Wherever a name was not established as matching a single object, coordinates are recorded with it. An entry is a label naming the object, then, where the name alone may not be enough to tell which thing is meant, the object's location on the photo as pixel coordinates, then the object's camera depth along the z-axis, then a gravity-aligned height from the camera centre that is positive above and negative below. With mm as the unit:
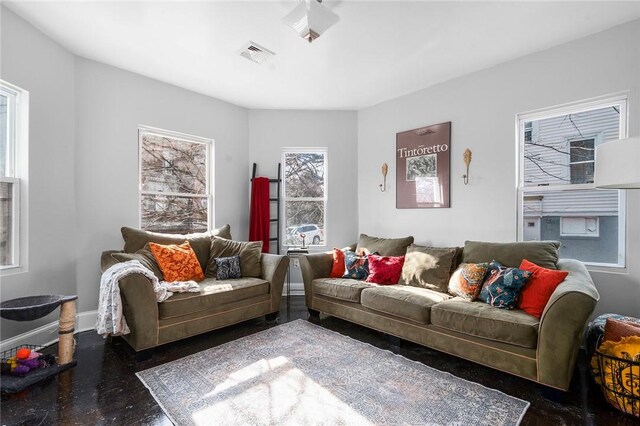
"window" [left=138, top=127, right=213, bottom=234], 3646 +383
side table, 4125 -543
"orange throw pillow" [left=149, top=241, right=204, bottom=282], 3006 -511
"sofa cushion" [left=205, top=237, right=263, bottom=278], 3426 -476
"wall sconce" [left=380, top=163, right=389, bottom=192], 4168 +488
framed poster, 3609 +576
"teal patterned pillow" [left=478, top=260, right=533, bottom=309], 2299 -574
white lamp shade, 1730 +300
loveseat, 2391 -790
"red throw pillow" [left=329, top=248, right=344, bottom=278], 3543 -627
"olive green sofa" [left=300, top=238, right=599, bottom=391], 1841 -824
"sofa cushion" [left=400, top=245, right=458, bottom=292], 2953 -548
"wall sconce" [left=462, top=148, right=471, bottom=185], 3391 +599
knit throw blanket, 2318 -673
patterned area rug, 1742 -1173
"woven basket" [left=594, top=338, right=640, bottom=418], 1694 -965
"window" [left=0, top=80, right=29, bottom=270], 2506 +339
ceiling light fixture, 2125 +1431
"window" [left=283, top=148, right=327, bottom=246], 4547 +246
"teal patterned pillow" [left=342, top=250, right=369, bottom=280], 3391 -611
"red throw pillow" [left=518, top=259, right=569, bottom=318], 2160 -556
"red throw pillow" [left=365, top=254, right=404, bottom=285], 3223 -612
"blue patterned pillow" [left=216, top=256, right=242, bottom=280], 3299 -614
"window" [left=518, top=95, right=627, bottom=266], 2684 +284
